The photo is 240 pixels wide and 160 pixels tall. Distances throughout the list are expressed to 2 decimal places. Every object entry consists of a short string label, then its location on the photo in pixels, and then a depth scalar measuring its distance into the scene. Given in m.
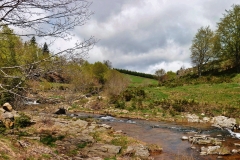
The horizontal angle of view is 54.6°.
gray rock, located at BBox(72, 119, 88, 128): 17.27
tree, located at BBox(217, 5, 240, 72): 41.72
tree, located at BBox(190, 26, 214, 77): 46.16
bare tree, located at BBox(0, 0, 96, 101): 6.48
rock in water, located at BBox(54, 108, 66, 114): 24.51
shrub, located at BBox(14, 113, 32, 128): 13.42
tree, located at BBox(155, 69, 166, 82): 82.59
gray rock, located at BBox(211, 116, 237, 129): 20.92
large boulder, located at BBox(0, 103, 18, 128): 12.54
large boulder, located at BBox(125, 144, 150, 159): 11.80
